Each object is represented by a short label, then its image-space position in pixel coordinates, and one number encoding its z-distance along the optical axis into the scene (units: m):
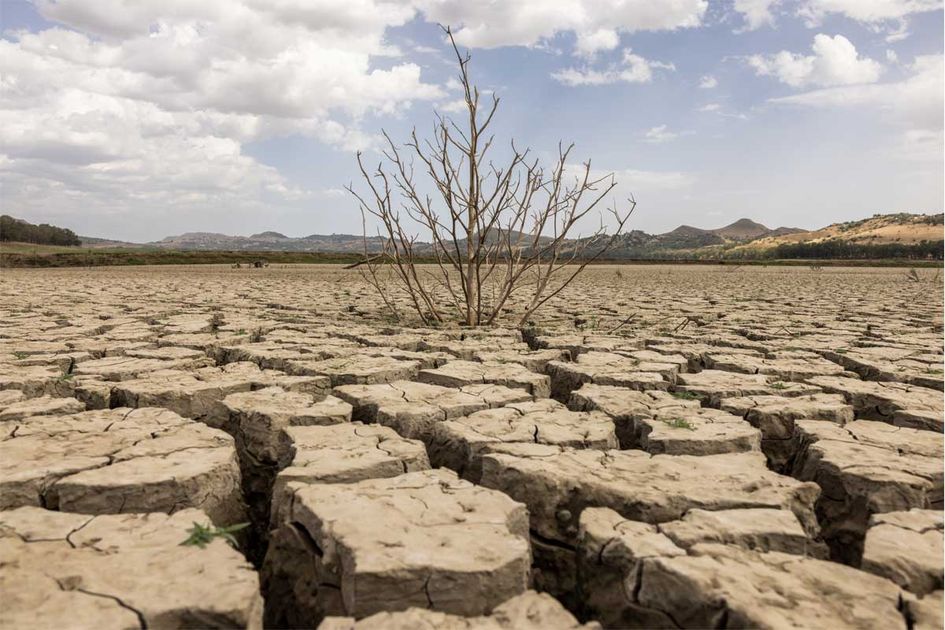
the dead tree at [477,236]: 4.75
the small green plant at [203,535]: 1.37
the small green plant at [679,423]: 2.26
